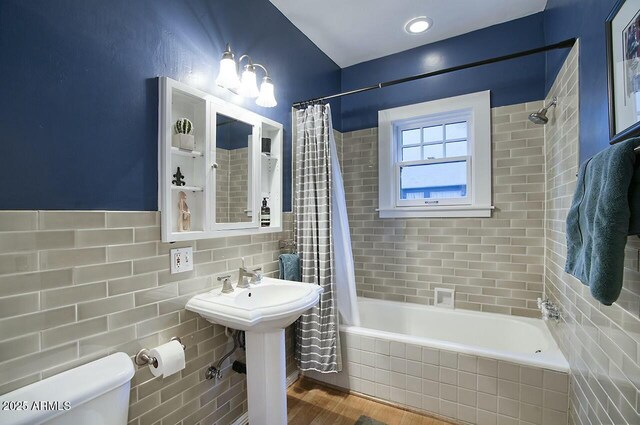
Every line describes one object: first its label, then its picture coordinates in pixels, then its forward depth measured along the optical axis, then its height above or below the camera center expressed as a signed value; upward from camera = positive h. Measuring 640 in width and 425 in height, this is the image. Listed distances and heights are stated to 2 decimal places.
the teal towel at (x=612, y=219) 0.71 -0.02
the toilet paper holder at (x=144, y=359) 1.24 -0.64
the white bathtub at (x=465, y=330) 1.71 -0.92
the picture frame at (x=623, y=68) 0.85 +0.48
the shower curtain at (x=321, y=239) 2.10 -0.19
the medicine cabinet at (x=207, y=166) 1.36 +0.29
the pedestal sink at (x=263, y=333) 1.33 -0.64
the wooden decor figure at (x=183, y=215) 1.46 +0.00
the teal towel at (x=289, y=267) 2.07 -0.39
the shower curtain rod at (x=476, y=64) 1.54 +1.03
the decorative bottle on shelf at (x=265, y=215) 1.97 +0.00
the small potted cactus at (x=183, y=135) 1.45 +0.42
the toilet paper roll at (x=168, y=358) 1.23 -0.64
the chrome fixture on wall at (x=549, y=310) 1.78 -0.64
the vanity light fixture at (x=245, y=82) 1.53 +0.80
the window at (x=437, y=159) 2.40 +0.52
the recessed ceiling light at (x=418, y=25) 2.27 +1.58
